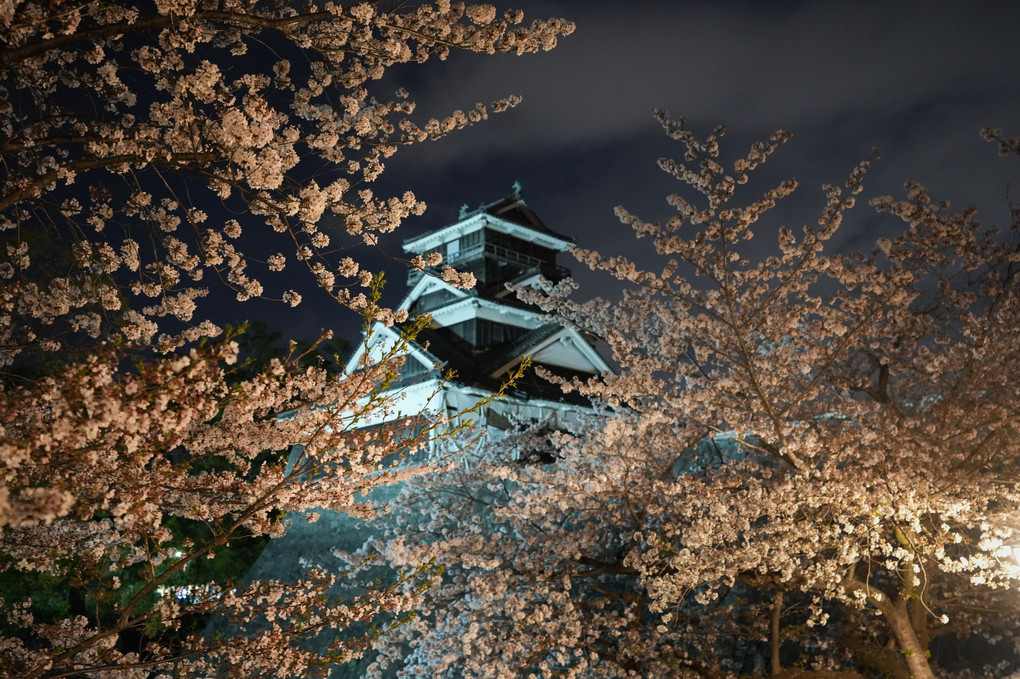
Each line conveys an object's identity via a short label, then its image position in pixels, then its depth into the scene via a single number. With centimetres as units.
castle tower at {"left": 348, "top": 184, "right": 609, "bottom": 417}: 2483
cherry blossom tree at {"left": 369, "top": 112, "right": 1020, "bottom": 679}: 851
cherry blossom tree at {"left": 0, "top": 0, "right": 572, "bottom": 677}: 393
